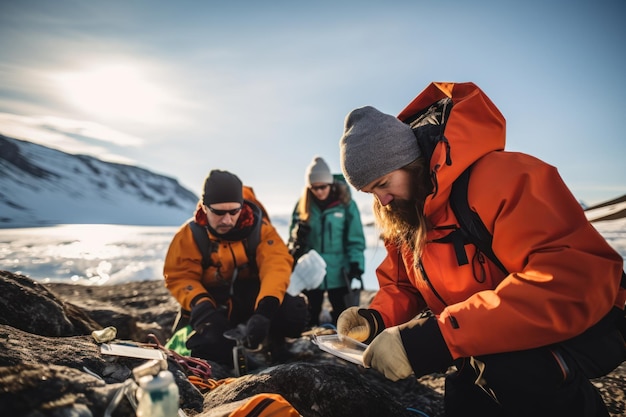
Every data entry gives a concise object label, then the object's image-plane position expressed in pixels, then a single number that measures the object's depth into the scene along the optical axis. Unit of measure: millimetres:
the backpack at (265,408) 1204
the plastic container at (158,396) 973
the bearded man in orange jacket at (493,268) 1368
